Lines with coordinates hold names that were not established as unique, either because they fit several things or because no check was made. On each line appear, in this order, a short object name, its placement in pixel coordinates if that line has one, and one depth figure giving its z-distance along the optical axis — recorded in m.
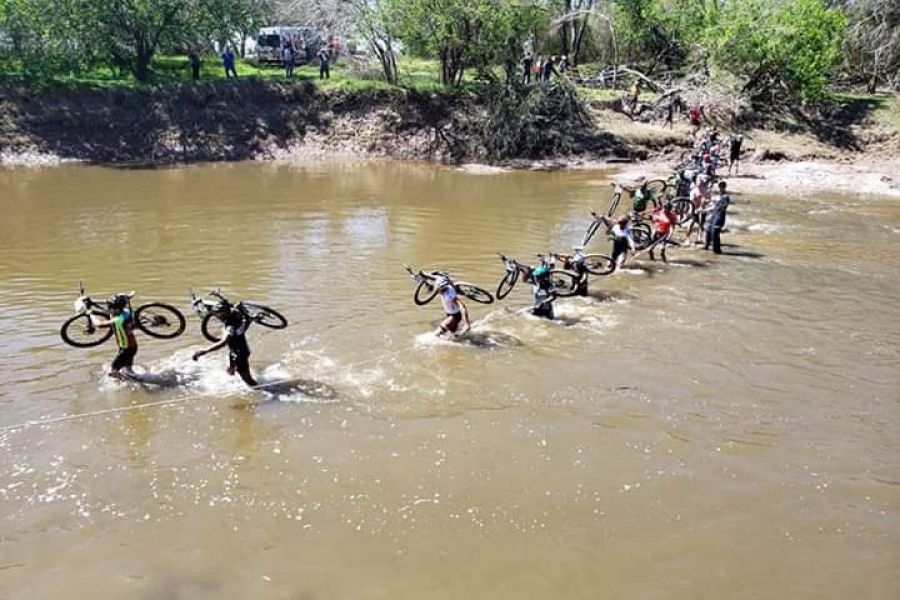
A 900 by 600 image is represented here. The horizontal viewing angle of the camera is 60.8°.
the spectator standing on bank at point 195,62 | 36.34
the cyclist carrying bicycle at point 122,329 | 10.82
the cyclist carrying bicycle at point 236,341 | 10.72
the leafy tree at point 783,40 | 35.19
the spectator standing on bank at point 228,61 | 36.28
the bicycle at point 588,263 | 15.20
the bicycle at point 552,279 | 14.40
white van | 39.06
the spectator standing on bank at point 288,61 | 37.16
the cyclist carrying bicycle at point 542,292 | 13.98
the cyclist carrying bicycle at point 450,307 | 12.70
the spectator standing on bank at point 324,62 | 36.91
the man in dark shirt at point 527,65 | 35.66
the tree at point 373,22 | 34.16
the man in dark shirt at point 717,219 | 18.64
